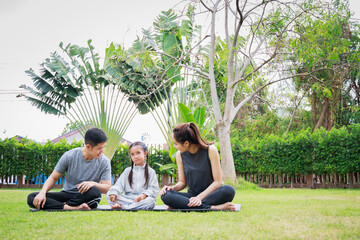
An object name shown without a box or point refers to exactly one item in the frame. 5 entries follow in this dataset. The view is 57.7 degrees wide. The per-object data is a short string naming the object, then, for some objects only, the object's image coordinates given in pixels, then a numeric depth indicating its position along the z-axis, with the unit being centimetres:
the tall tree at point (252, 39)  1062
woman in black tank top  411
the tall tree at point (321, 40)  971
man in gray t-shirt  421
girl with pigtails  445
